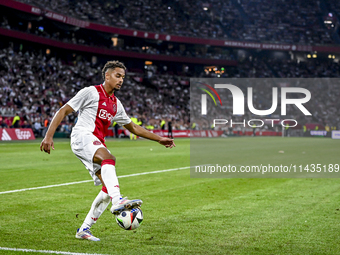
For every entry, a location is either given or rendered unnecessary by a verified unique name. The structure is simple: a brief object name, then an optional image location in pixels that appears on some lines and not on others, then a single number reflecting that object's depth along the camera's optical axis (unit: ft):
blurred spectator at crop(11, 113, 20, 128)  104.77
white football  14.96
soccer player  16.29
